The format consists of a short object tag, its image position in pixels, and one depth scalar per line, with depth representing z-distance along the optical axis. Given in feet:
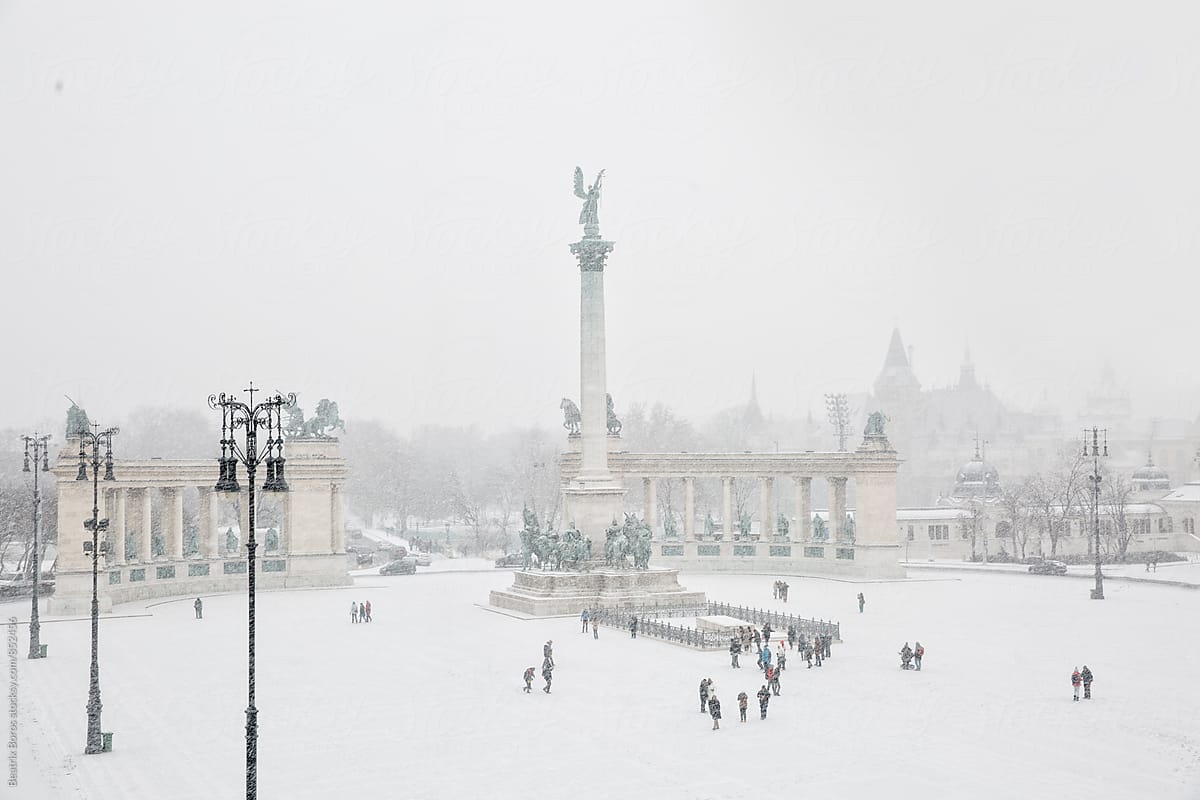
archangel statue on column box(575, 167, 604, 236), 220.84
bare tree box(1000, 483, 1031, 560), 348.38
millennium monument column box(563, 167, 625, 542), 214.48
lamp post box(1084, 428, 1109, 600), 223.59
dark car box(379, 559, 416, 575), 301.43
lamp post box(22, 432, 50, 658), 159.94
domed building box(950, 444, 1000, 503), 433.48
